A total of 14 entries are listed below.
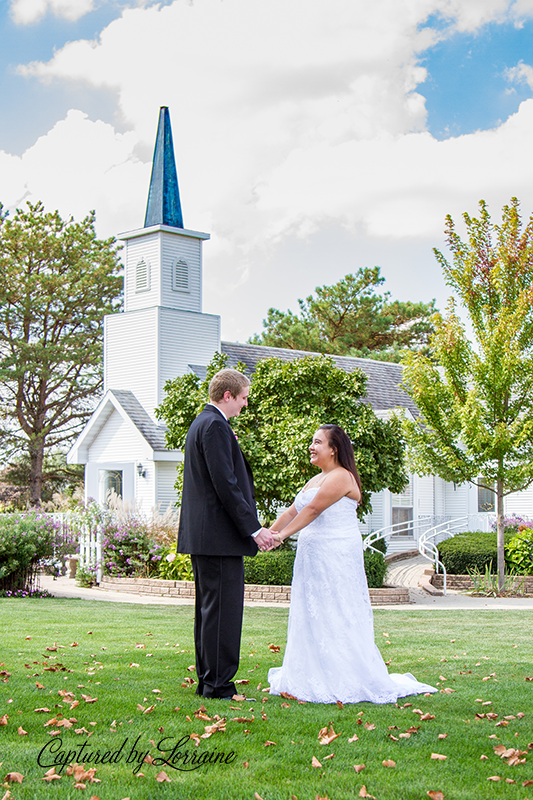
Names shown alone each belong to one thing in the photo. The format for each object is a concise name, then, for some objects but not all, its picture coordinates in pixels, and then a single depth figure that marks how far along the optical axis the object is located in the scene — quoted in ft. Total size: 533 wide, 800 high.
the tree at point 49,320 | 111.14
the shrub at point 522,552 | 52.24
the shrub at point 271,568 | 45.68
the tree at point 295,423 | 44.91
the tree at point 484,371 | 47.19
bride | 17.47
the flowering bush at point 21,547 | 41.68
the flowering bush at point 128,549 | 51.39
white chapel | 70.74
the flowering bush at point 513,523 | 59.56
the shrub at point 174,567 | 47.80
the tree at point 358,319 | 129.29
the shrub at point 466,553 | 54.34
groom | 16.42
